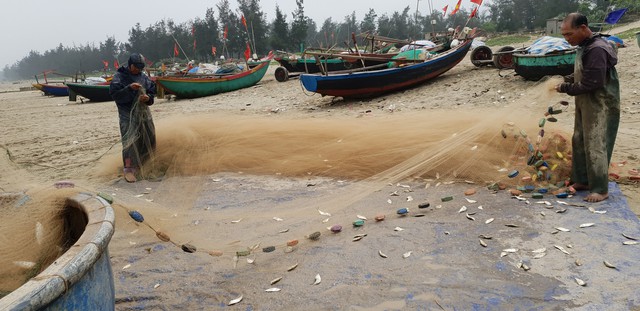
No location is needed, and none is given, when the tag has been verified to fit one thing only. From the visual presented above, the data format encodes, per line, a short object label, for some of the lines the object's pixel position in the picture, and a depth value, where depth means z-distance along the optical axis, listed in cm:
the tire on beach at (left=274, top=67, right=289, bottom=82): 1750
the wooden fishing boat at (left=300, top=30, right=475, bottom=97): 1022
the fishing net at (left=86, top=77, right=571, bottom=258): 374
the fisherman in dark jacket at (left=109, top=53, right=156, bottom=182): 516
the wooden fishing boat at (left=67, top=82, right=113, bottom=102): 1802
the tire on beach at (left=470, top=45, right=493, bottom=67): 1240
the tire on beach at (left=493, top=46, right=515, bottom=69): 1088
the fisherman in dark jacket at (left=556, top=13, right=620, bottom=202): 344
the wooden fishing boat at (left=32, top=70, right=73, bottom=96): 2431
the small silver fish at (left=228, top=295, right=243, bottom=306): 258
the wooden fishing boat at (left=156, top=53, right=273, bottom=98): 1486
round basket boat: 137
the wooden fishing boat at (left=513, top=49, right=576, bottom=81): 811
